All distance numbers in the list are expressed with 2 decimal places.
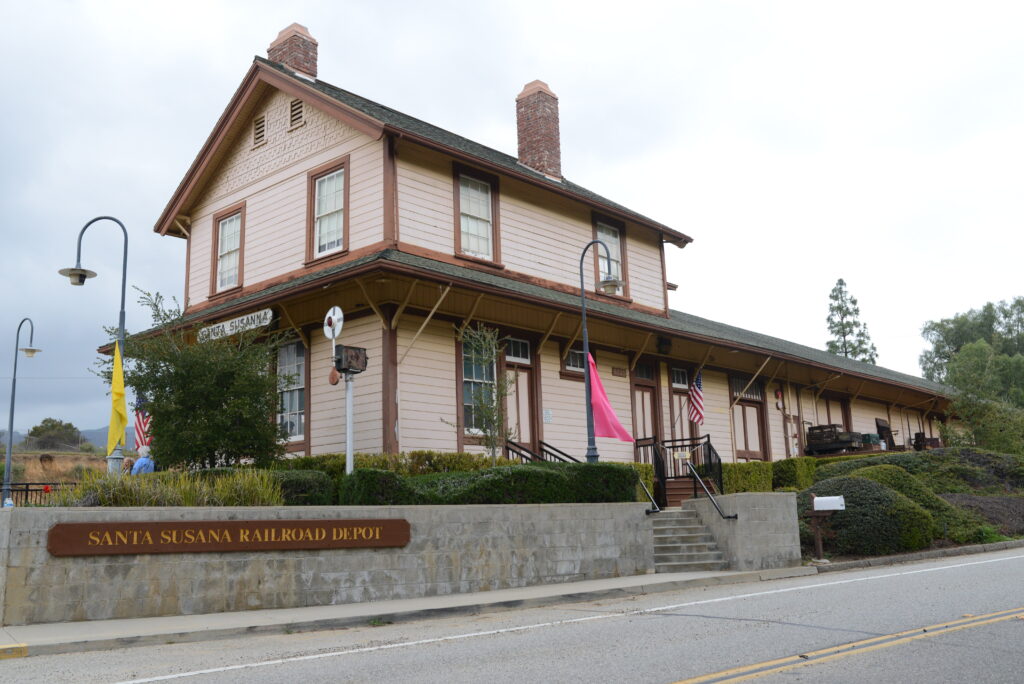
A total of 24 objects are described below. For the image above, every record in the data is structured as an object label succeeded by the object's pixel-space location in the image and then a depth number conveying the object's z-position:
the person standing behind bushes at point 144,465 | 17.03
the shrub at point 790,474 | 25.23
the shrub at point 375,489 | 13.12
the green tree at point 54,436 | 60.69
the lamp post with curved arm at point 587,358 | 16.97
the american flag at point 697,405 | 24.05
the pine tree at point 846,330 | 66.19
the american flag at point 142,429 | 18.89
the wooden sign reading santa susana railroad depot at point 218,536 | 10.27
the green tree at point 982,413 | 32.03
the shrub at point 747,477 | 23.38
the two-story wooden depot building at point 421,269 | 17.84
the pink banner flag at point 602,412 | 18.83
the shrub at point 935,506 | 19.47
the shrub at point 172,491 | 11.36
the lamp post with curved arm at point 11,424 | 20.83
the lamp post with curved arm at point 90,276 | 16.31
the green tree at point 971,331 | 71.69
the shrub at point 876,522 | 17.67
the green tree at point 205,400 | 15.87
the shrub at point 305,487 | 13.69
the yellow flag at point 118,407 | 16.48
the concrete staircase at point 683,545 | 16.22
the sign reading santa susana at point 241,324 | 18.61
